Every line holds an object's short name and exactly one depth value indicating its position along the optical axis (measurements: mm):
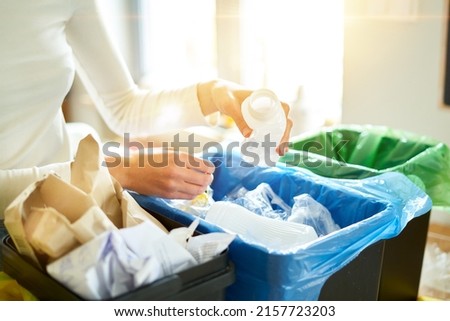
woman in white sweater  713
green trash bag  908
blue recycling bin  561
